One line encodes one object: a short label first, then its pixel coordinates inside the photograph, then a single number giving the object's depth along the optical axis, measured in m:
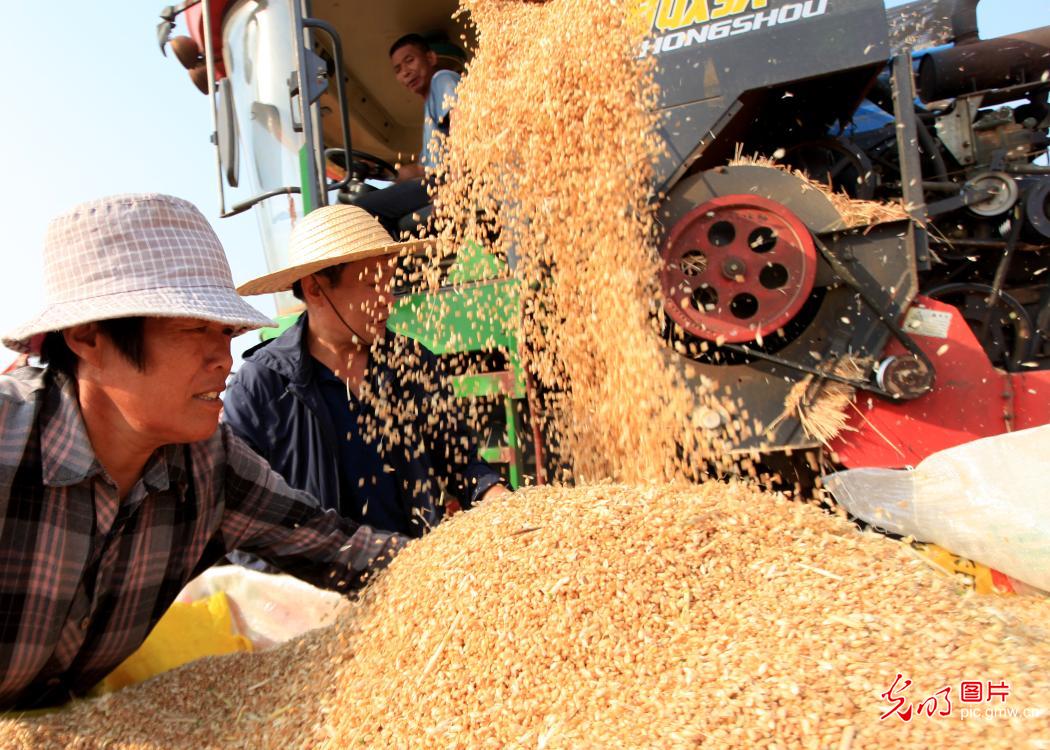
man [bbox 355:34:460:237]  3.13
